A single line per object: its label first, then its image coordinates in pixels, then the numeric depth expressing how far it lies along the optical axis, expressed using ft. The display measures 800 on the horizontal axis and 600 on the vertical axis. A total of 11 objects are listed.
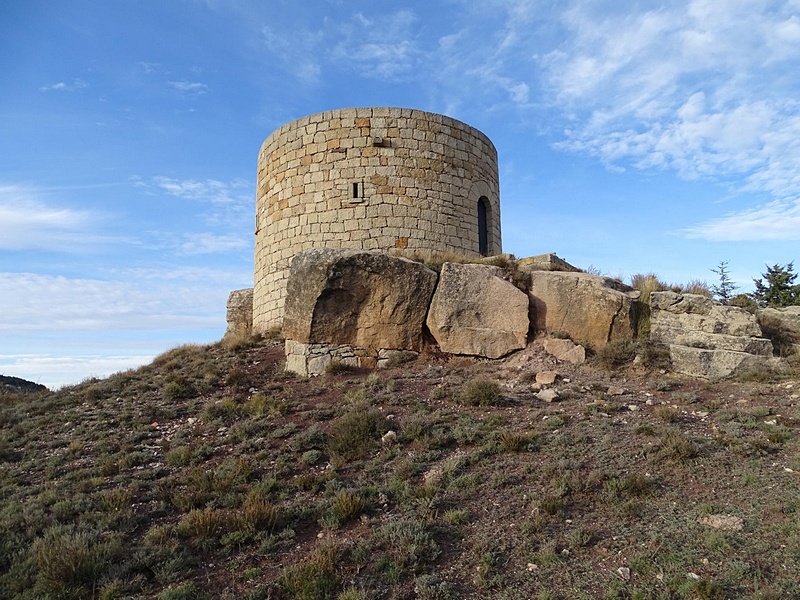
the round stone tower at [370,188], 41.45
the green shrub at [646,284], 34.78
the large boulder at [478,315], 33.40
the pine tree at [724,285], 81.76
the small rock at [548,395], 27.09
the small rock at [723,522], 16.51
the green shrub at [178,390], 33.19
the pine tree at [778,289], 75.41
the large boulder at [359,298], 33.99
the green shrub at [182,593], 15.03
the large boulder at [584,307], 32.81
